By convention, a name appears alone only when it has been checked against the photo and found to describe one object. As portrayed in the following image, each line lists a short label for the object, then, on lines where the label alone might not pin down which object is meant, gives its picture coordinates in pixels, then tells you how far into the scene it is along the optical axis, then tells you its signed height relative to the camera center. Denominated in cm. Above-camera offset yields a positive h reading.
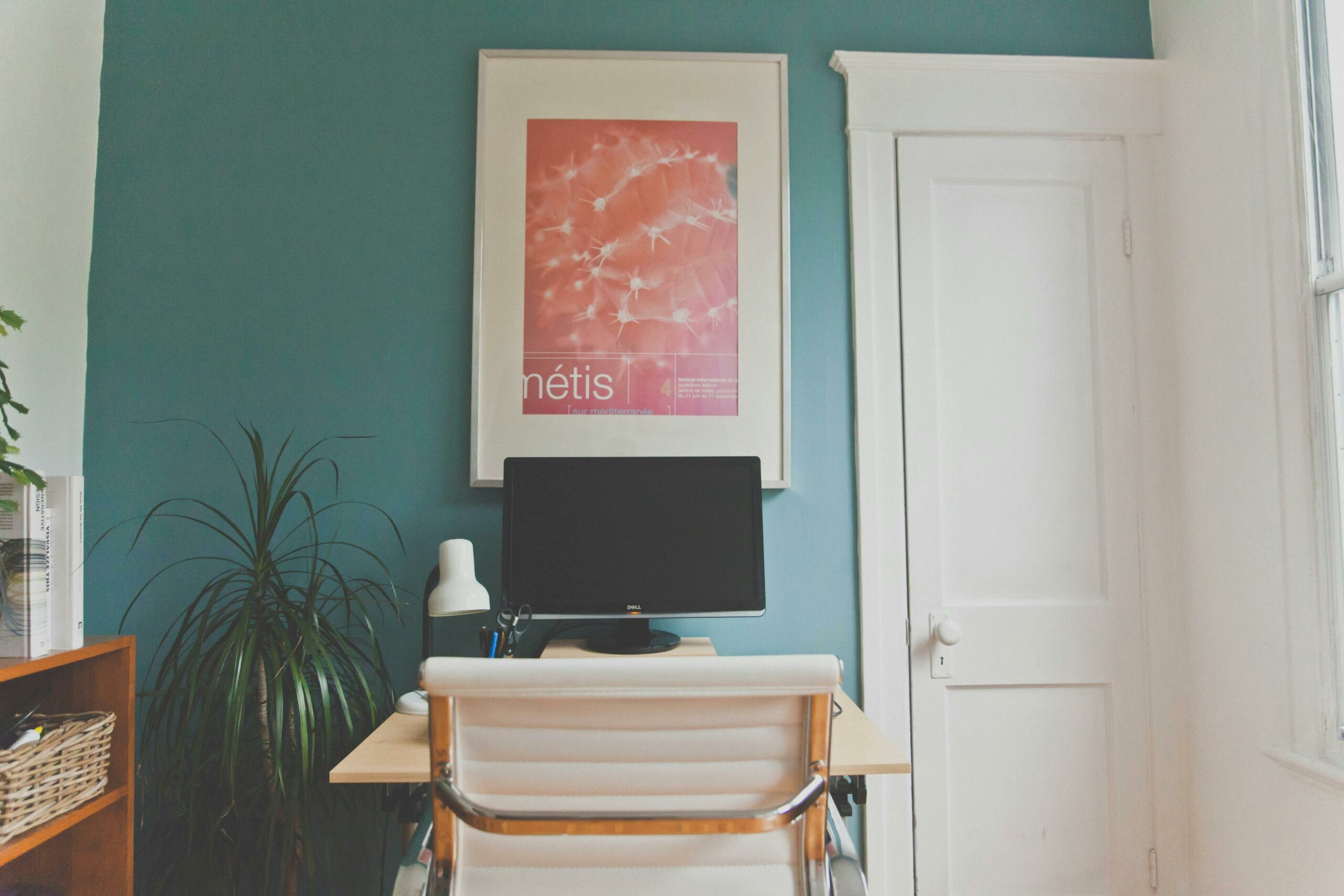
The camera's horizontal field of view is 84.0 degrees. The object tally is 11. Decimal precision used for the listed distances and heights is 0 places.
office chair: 94 -38
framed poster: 197 +62
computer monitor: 174 -12
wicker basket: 134 -53
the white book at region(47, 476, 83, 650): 150 -15
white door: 195 -8
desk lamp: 157 -22
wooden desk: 128 -48
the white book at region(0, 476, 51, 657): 144 -17
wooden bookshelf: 160 -68
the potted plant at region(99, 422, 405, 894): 157 -44
